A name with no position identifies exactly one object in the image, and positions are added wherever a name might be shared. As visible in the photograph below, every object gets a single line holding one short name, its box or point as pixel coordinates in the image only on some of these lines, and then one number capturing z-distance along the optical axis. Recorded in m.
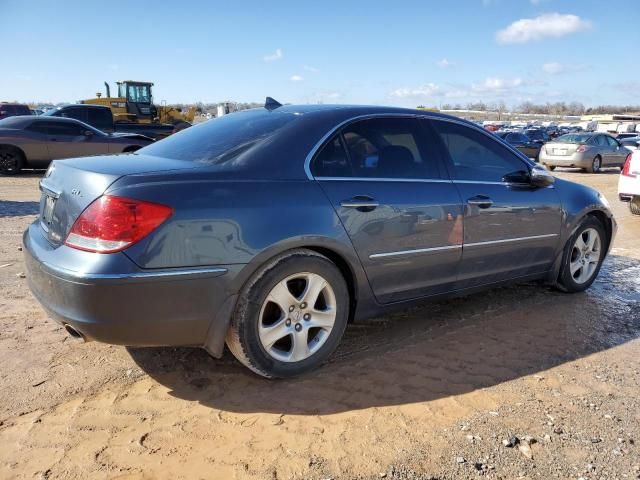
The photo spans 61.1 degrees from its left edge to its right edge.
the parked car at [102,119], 17.64
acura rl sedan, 2.65
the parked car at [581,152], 19.70
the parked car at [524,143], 25.05
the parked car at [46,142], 12.66
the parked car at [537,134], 32.43
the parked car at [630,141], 35.45
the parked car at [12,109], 24.98
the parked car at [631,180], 9.51
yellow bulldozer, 25.70
